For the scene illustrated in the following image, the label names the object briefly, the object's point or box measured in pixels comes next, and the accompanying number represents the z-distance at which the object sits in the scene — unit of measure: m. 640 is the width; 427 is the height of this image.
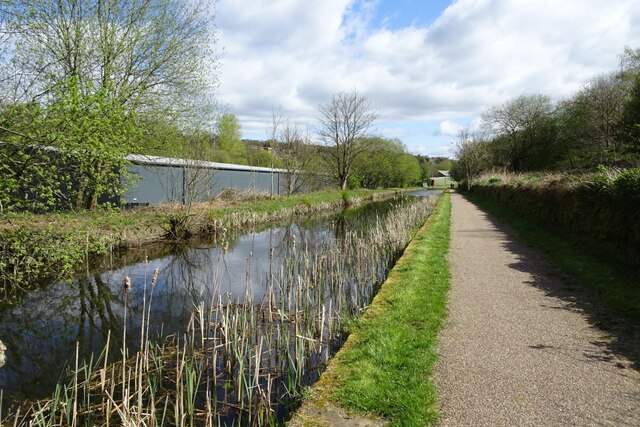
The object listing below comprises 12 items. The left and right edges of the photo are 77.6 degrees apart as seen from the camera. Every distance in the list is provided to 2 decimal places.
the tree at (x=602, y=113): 31.12
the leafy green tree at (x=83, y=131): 6.47
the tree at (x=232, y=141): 55.10
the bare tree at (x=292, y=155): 30.22
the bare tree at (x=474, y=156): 54.97
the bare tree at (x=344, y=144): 44.25
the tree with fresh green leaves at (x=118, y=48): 13.16
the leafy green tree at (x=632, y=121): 21.72
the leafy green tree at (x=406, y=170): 69.19
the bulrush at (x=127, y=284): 3.20
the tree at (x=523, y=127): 47.38
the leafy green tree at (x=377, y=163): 51.10
